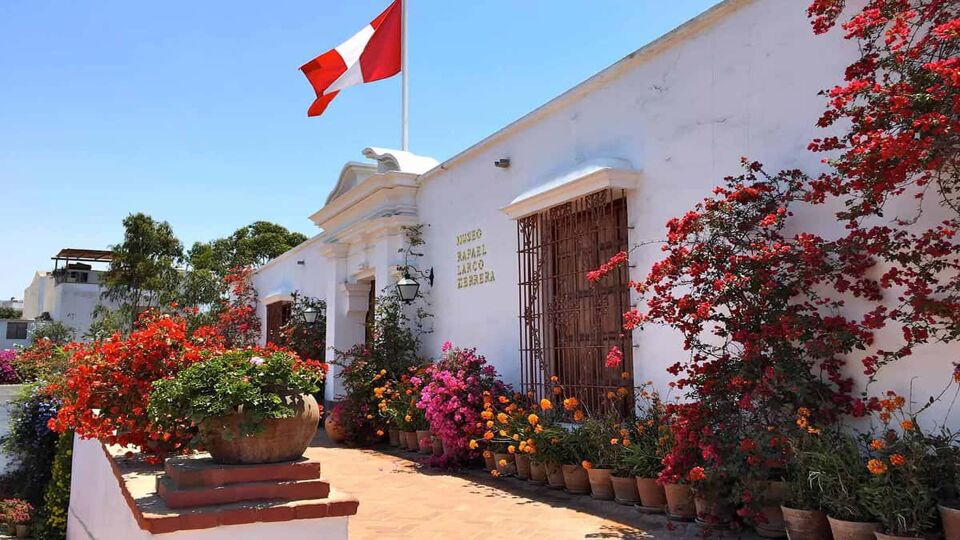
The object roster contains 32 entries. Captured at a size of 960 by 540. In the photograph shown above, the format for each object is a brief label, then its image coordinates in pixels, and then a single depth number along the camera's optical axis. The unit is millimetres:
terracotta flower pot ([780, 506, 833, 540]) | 4238
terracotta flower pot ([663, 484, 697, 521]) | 5148
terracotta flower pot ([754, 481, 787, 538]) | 4582
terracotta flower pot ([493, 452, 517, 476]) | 7168
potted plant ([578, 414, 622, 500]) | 5980
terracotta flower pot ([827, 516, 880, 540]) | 3902
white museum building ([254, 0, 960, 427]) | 5398
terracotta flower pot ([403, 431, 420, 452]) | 9273
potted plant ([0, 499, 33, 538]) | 8703
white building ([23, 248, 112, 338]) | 39312
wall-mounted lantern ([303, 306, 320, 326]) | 14344
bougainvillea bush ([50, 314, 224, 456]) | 4219
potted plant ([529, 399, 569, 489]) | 6496
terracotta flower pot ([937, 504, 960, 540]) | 3615
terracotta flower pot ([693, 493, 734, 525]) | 4738
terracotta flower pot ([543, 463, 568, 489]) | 6582
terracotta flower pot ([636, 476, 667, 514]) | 5465
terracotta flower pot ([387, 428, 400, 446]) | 9964
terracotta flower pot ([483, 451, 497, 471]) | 7469
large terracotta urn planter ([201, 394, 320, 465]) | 3510
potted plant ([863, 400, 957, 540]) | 3723
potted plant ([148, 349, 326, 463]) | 3484
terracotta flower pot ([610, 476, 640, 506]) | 5727
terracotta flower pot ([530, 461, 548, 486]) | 6793
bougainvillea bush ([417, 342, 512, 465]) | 7809
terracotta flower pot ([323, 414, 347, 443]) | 10398
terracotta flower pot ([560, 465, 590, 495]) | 6344
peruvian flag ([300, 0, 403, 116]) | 12102
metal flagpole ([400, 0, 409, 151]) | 12117
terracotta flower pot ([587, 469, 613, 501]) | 5980
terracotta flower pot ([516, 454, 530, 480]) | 7078
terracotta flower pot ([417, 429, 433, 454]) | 8836
